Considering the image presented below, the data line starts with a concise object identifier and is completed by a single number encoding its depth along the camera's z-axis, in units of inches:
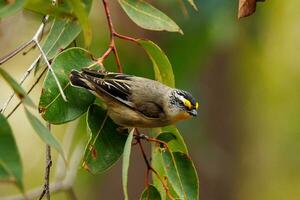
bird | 255.8
